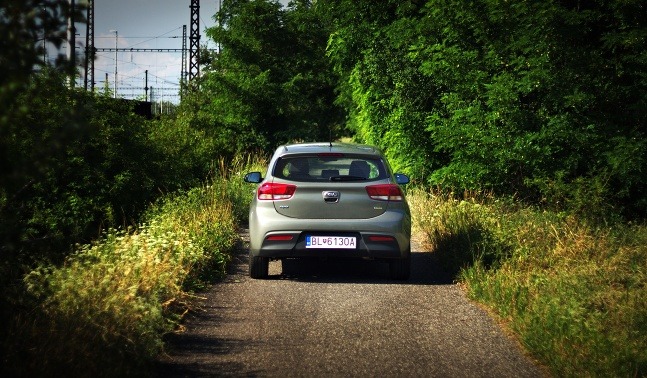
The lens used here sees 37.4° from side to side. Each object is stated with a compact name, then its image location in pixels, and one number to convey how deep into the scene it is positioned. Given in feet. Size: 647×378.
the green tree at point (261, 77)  137.55
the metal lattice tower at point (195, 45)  169.17
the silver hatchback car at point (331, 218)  36.55
